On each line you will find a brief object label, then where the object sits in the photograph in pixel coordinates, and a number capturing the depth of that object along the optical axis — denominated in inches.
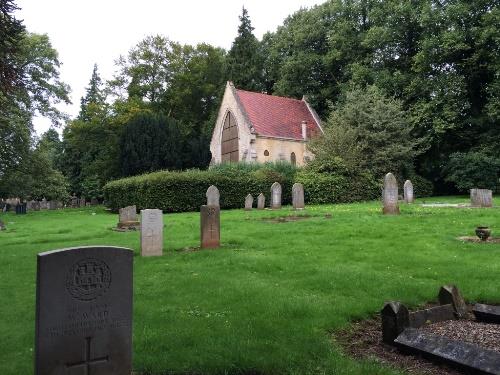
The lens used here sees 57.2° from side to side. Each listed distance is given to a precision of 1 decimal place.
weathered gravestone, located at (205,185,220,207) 867.4
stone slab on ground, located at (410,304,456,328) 206.4
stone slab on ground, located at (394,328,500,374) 155.2
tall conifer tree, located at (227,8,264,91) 1872.5
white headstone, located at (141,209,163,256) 419.2
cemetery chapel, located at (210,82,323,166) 1573.6
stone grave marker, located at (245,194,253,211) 1003.9
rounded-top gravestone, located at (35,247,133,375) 140.5
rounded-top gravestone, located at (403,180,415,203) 999.6
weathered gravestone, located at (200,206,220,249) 450.0
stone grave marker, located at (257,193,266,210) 1032.2
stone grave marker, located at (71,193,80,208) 2135.8
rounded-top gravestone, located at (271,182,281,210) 1011.9
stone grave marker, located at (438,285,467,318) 227.3
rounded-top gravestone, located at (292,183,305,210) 921.5
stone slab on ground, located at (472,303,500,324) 216.7
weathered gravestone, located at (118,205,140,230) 646.5
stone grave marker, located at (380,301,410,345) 191.5
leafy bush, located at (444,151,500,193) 1214.9
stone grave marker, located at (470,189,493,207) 784.3
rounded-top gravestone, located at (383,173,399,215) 706.2
